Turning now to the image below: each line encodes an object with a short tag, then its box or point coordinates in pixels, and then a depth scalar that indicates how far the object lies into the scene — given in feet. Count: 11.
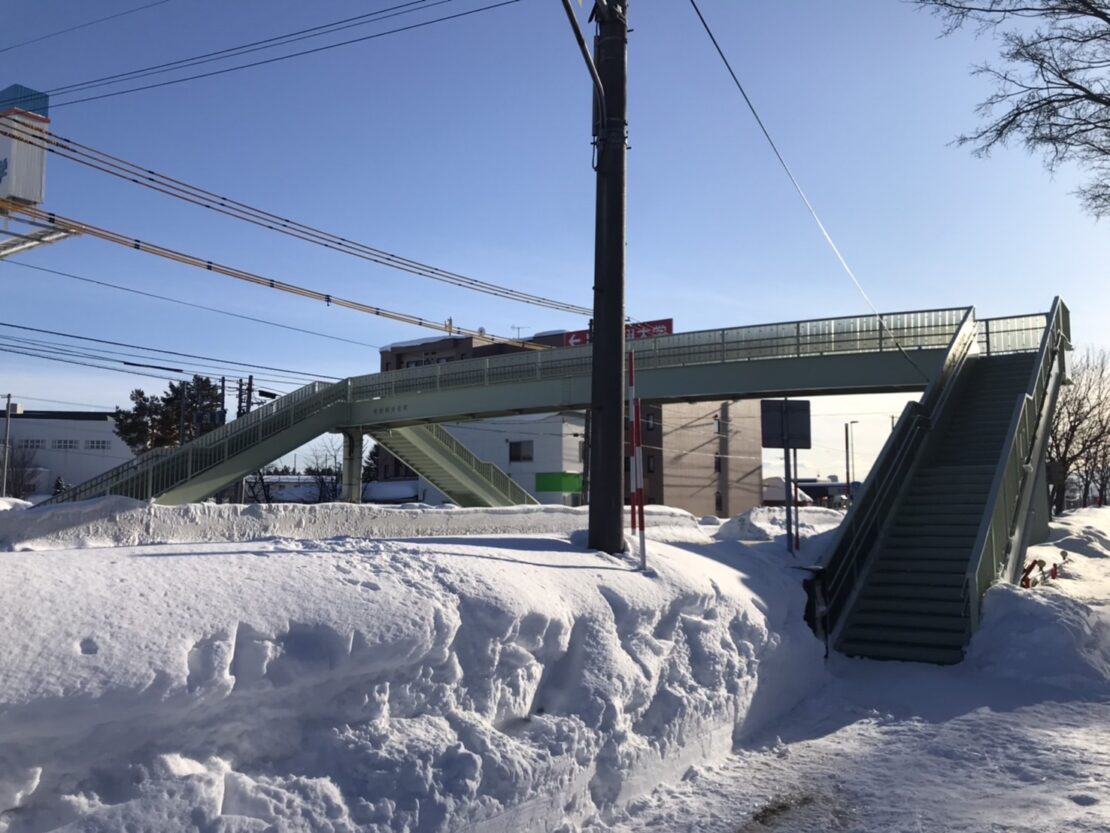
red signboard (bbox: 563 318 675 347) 199.21
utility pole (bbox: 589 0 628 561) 28.50
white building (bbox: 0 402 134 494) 250.37
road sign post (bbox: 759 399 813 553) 37.01
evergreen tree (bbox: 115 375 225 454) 179.52
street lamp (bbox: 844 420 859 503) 223.24
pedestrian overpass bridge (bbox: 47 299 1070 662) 35.94
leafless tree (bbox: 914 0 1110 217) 56.34
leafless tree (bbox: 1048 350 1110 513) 158.40
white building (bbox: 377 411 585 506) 197.67
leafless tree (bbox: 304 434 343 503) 217.56
